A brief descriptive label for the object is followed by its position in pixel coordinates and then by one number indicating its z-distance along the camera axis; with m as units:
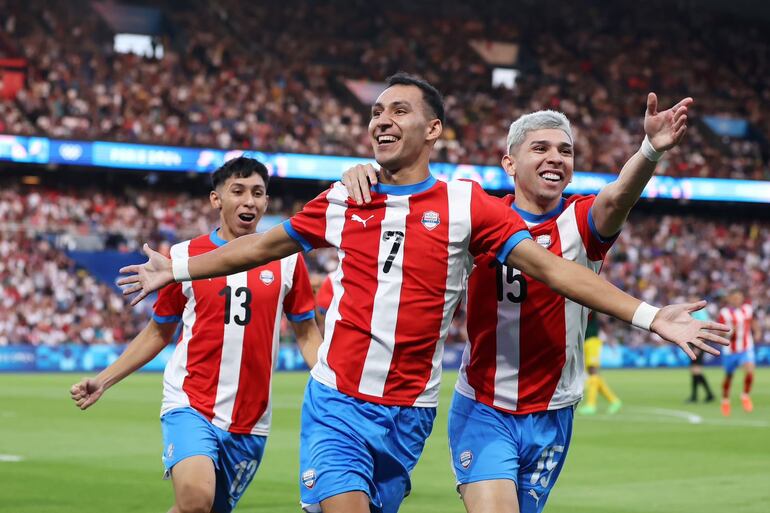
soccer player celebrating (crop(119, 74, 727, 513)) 10.95
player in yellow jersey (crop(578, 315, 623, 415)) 42.25
